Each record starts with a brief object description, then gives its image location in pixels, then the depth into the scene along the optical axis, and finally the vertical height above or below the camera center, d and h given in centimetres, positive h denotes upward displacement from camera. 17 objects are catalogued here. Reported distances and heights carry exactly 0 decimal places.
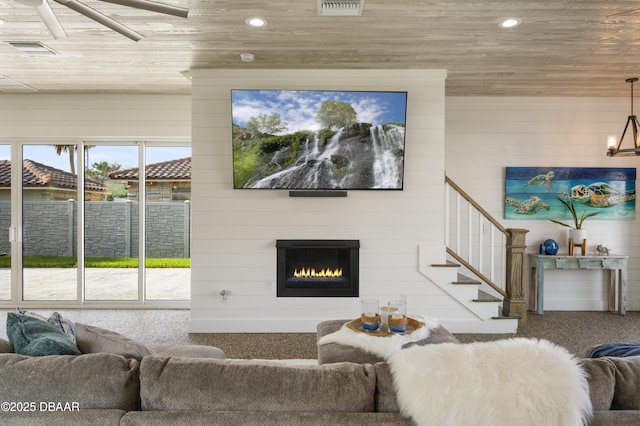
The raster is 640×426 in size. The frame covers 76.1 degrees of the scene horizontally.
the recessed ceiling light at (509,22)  315 +143
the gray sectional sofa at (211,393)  122 -59
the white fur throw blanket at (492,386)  114 -53
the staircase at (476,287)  439 -89
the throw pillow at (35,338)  155 -54
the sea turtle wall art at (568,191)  528 +19
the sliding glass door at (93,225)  539 -29
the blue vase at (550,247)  509 -52
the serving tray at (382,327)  257 -81
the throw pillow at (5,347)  162 -58
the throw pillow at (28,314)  187 -52
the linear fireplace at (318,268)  440 -70
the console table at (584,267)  495 -75
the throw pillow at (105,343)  163 -58
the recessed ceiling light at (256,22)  318 +144
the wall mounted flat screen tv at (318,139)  420 +67
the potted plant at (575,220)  515 -19
